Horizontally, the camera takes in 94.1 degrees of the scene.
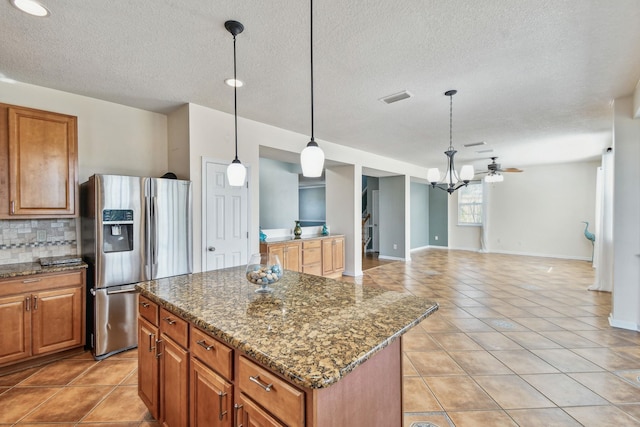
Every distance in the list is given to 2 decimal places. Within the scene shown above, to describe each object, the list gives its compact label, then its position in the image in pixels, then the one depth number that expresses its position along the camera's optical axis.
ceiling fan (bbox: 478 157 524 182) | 6.19
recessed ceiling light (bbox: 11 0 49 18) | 1.75
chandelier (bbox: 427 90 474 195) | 3.85
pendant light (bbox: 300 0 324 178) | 1.58
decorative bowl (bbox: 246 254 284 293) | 1.74
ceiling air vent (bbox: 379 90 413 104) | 3.13
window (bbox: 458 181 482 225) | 9.48
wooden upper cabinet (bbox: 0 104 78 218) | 2.53
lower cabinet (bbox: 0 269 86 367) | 2.42
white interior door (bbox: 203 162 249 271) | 3.53
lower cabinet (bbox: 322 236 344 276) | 5.56
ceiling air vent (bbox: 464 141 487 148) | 5.43
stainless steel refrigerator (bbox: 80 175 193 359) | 2.74
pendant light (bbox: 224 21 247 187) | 2.18
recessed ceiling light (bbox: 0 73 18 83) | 2.68
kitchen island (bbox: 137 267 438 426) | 1.00
